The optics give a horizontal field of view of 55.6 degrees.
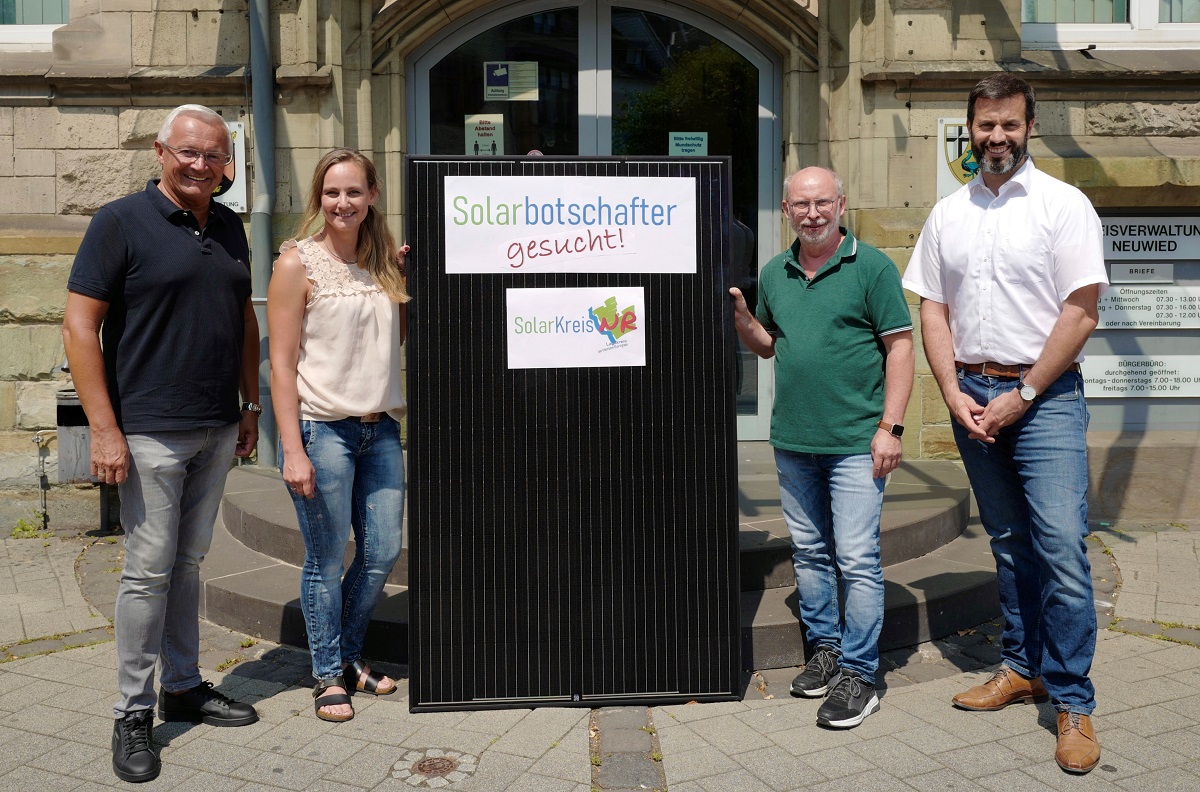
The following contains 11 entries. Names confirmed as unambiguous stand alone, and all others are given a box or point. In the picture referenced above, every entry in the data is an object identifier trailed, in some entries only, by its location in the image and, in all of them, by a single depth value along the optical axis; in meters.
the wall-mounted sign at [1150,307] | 7.14
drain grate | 3.44
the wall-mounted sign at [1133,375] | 7.17
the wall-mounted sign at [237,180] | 6.94
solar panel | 3.89
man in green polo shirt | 3.87
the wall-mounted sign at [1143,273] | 7.15
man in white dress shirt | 3.56
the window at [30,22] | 7.27
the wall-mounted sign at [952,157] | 7.03
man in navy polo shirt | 3.47
